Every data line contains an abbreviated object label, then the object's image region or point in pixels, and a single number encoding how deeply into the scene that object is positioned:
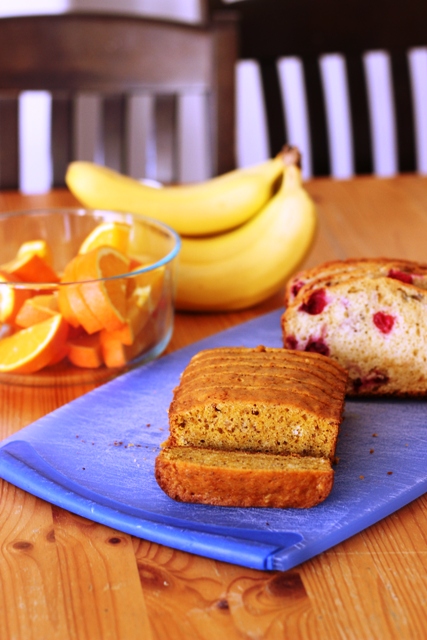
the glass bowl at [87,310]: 0.96
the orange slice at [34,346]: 0.96
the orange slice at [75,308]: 0.95
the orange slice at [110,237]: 1.04
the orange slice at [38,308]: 0.96
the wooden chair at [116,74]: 1.35
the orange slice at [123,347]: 0.98
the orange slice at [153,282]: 0.98
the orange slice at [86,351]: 0.97
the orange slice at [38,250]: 1.04
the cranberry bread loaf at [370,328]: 0.95
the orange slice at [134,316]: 0.98
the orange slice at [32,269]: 1.00
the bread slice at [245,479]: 0.83
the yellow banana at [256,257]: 1.09
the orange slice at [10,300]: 0.96
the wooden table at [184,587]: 0.77
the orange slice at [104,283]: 0.95
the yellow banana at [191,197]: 1.11
